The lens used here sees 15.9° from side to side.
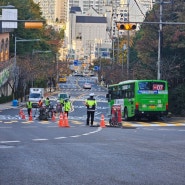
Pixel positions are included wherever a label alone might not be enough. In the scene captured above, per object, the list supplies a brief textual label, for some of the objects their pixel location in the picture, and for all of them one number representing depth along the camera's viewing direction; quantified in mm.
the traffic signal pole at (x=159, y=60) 48266
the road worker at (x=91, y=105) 35562
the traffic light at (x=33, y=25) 35594
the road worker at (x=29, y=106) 51219
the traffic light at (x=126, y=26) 33612
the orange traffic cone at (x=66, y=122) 35516
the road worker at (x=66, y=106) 43000
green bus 43156
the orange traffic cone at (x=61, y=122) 35762
